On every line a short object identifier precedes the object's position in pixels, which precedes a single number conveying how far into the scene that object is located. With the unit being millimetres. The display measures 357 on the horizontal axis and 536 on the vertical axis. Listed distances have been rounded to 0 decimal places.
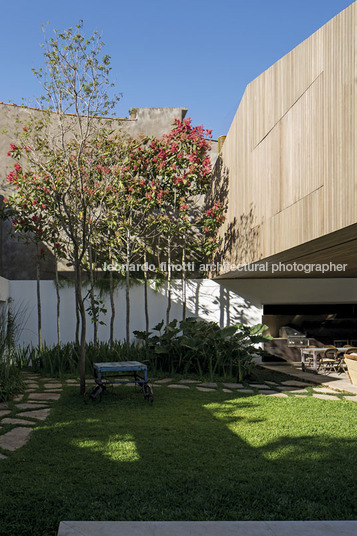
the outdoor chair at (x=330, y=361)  10727
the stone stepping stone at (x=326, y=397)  7668
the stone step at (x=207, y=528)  2795
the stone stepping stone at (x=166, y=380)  9055
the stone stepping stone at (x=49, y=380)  9152
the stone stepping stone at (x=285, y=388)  8542
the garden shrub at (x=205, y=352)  9711
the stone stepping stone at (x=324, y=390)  8297
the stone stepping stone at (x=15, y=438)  4871
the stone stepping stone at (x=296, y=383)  9047
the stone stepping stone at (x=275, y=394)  7836
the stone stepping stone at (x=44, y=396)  7422
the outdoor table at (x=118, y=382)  7152
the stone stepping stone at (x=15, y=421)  5814
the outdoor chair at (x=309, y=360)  12453
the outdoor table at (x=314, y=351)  10957
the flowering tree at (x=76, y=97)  7125
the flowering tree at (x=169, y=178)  11469
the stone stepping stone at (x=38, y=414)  6141
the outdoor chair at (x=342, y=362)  10859
